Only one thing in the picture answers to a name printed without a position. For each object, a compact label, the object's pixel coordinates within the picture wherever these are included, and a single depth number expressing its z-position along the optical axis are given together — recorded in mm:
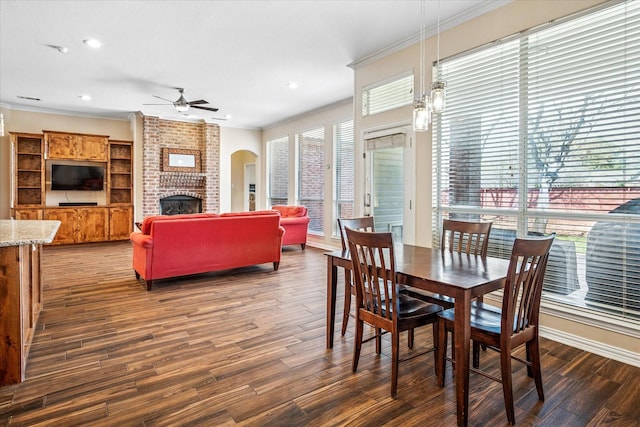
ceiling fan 5887
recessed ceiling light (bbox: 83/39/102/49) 4219
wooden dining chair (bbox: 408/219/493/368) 2490
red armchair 7094
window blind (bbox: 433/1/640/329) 2658
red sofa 4289
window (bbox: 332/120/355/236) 6863
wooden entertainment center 7242
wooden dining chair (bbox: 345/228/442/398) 2080
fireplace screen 8672
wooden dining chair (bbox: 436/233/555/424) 1797
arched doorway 11195
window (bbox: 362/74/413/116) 4312
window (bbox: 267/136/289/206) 8916
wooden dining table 1842
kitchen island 2154
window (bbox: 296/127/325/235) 7711
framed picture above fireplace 8406
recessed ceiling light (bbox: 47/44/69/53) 4387
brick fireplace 8164
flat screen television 7559
